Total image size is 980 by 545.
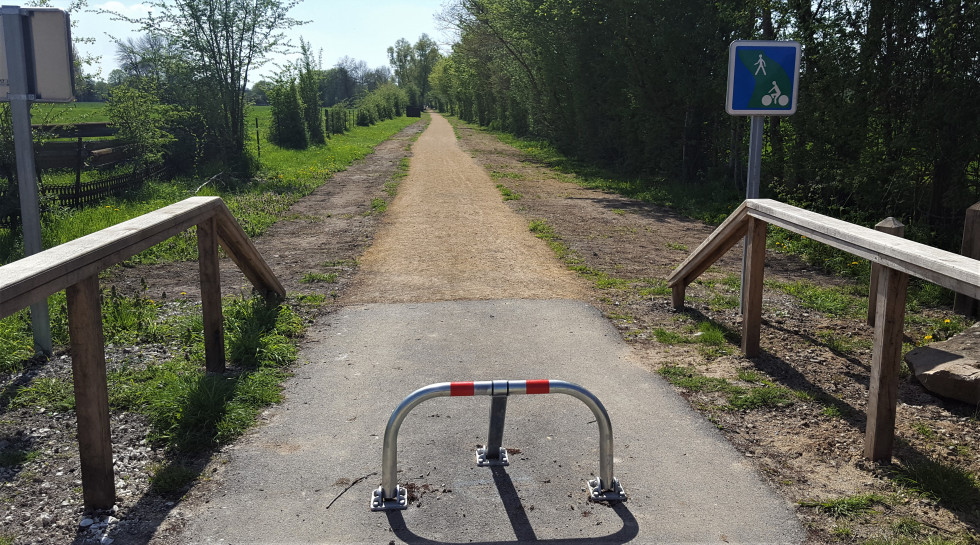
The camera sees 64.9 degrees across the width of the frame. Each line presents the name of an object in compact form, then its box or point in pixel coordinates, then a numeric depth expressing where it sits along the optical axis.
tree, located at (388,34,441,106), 142.25
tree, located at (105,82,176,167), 17.05
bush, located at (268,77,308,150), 30.48
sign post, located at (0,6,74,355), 5.57
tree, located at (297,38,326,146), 34.16
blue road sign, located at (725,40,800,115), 6.61
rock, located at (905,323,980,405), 4.94
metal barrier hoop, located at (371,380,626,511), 3.51
